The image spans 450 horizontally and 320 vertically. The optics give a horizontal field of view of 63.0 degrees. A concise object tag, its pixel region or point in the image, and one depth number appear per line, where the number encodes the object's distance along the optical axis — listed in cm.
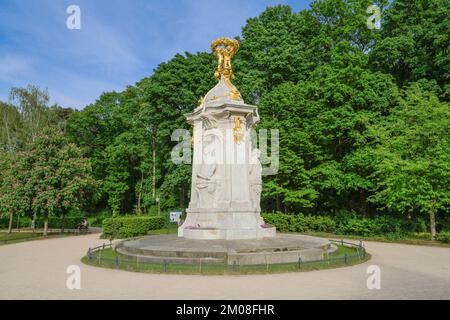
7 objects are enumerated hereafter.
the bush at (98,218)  4591
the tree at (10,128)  4459
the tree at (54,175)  2802
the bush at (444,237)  2000
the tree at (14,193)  2788
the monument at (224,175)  1664
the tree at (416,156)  2156
